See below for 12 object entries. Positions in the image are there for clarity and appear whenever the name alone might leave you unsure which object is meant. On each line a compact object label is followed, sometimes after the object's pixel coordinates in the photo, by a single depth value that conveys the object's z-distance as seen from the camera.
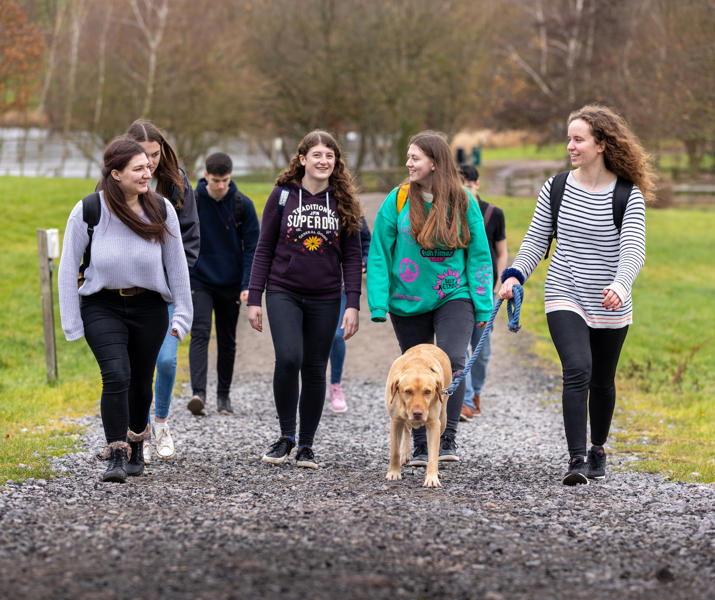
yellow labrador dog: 11.74
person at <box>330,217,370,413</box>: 18.67
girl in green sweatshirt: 12.59
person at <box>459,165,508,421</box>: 17.58
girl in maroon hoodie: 12.87
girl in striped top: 11.90
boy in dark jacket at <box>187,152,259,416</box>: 16.78
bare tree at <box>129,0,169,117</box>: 76.81
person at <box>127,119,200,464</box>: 13.52
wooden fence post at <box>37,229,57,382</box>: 20.42
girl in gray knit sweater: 11.39
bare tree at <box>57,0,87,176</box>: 79.50
